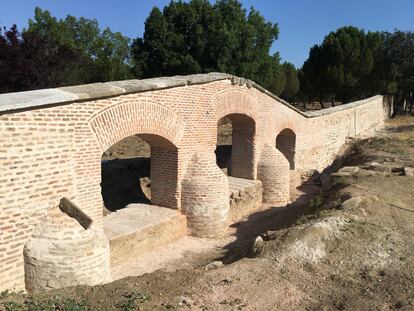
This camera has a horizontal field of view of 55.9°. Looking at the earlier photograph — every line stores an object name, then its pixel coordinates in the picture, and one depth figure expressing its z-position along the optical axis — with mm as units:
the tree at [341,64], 31750
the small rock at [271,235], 6769
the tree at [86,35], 32719
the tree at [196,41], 22000
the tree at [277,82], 26853
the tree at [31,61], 14188
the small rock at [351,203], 7241
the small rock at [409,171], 10016
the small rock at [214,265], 5764
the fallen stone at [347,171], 10800
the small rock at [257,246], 6121
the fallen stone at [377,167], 10938
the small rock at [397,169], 10666
